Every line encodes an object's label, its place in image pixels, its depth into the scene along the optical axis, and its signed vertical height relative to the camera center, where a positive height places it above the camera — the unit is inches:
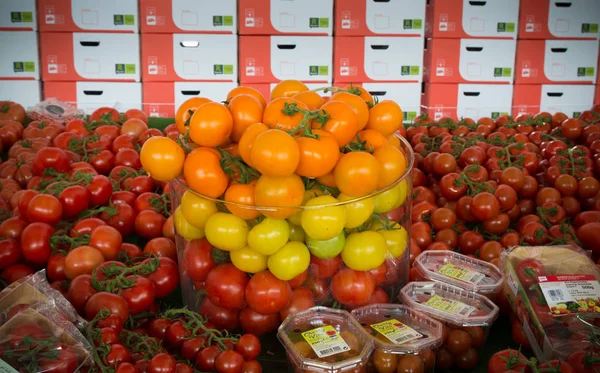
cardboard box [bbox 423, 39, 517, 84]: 178.9 +9.3
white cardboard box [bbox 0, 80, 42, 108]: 170.1 -2.1
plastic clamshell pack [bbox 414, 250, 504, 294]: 51.5 -18.3
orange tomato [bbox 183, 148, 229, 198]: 44.0 -7.1
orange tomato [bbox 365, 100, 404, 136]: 50.1 -2.8
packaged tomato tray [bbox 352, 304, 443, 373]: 40.2 -19.1
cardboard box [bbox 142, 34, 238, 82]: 171.6 +9.1
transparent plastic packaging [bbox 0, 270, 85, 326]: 40.9 -16.4
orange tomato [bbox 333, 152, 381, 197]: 42.6 -6.8
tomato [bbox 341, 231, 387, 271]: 44.8 -13.5
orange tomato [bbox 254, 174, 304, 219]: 41.8 -8.3
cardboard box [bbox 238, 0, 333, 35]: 171.9 +22.3
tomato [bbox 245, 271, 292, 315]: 44.3 -16.9
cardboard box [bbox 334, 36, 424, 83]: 177.3 +9.4
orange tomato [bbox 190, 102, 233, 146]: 44.2 -3.1
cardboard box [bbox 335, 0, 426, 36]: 174.6 +22.6
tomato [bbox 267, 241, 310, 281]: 43.0 -13.9
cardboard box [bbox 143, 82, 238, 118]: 175.6 -1.4
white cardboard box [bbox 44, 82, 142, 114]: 172.6 -2.2
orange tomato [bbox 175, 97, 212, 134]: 50.2 -2.2
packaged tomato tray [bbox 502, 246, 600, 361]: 43.9 -18.1
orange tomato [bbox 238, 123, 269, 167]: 43.5 -4.3
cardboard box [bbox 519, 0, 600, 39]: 177.5 +23.4
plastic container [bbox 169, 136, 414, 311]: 43.4 -12.8
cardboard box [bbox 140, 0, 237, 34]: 169.5 +21.9
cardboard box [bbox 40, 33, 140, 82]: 169.0 +8.9
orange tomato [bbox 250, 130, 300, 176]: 39.9 -4.9
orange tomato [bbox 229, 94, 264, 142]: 46.7 -2.2
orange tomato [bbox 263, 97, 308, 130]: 44.9 -2.4
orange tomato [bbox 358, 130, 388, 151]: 48.5 -4.6
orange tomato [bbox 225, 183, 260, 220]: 43.2 -9.1
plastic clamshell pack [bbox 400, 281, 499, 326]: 45.6 -19.1
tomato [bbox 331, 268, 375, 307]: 45.6 -16.8
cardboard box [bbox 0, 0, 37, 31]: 164.6 +21.0
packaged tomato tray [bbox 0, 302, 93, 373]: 33.7 -16.8
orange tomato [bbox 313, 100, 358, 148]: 45.1 -2.8
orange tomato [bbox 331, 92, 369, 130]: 48.5 -1.5
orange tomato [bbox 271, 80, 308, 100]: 53.5 -0.1
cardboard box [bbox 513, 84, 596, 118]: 185.3 -2.0
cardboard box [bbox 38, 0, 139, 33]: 167.2 +21.4
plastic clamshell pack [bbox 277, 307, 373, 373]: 37.9 -19.0
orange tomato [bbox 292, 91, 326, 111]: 50.4 -1.1
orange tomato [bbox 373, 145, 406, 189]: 47.3 -6.6
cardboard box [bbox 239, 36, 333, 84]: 174.6 +9.3
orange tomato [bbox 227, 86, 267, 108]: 52.8 -0.6
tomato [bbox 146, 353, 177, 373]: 36.6 -18.9
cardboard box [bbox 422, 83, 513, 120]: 183.3 -2.5
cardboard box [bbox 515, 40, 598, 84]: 181.0 +9.7
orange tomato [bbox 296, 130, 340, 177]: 41.7 -5.2
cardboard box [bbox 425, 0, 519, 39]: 175.3 +22.8
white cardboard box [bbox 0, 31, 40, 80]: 166.4 +8.8
